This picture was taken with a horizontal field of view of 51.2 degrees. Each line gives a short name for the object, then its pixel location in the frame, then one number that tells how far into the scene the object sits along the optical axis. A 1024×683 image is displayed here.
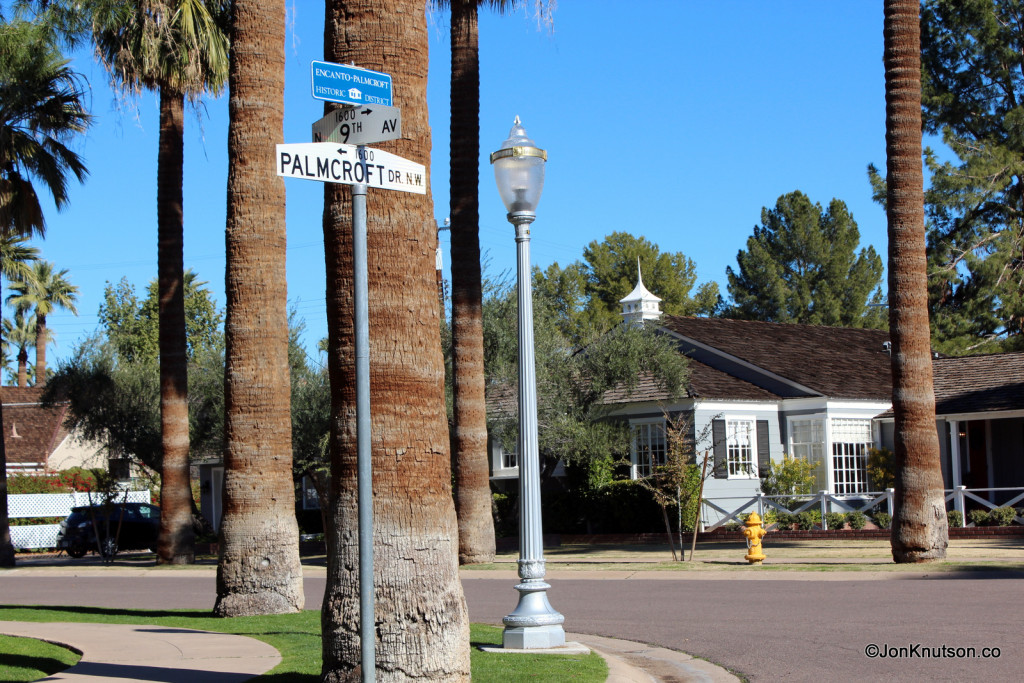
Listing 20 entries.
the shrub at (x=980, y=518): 24.17
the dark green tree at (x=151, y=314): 62.66
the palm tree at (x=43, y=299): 60.38
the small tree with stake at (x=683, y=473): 20.16
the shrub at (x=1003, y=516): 23.84
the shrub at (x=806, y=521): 25.81
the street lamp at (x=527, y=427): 9.91
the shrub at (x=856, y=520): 25.88
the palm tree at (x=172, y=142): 22.34
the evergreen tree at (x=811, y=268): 65.25
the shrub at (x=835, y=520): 25.41
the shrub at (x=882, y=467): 28.75
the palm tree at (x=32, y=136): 24.28
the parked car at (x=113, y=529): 32.34
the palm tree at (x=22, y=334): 63.25
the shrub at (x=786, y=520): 26.20
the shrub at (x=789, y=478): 28.11
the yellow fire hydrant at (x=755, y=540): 19.14
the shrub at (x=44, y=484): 41.12
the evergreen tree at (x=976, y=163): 33.56
